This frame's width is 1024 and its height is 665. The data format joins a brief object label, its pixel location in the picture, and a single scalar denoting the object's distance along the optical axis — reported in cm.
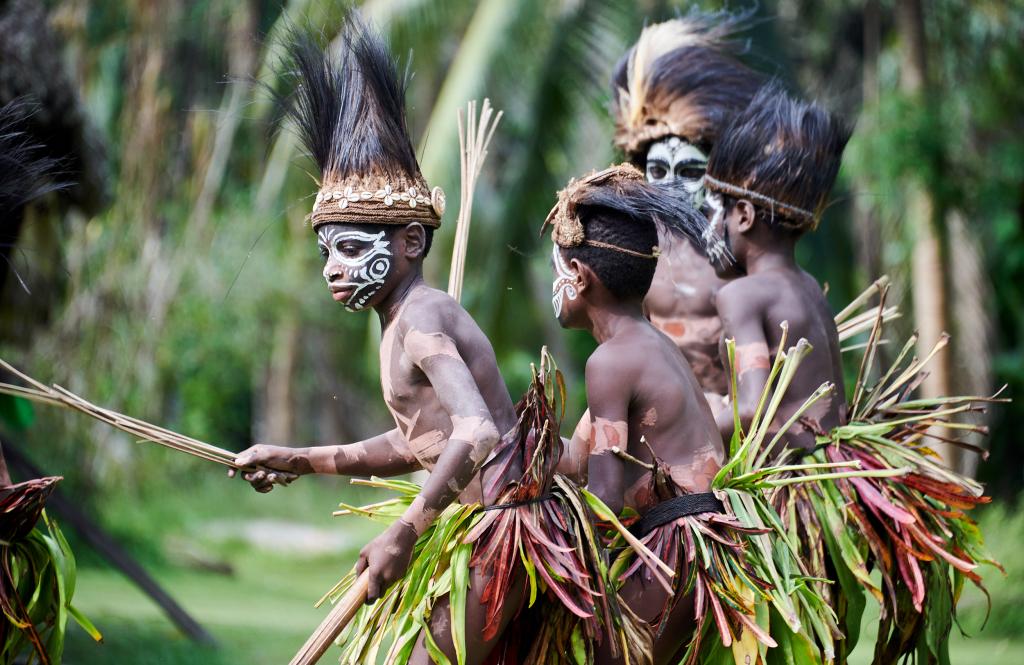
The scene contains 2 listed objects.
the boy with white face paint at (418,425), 594
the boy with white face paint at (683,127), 891
